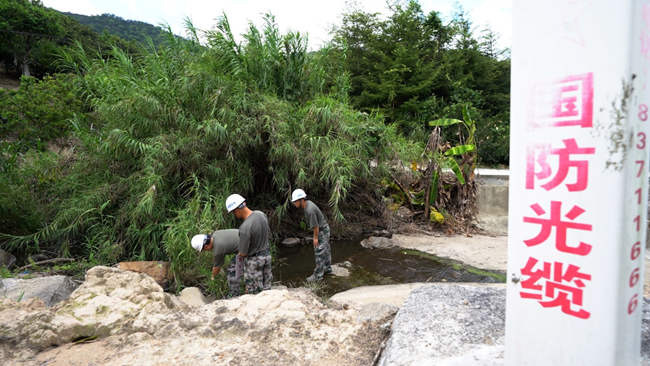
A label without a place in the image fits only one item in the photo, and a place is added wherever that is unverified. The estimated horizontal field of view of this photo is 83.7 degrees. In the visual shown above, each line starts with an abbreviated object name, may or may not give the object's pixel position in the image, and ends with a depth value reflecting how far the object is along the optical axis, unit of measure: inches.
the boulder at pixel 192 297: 188.7
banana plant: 345.7
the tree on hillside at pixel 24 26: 889.5
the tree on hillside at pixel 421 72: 638.5
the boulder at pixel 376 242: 320.8
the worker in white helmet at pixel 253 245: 188.2
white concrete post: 56.3
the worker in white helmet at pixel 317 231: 242.5
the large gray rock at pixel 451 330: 80.9
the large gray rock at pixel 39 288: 157.3
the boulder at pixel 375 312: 113.3
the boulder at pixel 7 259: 236.8
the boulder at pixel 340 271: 258.4
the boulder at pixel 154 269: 212.5
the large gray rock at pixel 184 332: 101.8
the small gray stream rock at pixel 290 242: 319.6
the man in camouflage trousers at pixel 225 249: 197.9
